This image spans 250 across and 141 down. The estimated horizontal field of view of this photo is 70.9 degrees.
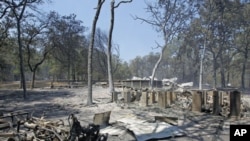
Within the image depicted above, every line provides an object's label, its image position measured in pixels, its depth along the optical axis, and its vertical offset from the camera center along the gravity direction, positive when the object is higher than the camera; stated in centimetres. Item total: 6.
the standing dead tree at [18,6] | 1643 +674
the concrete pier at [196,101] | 901 -140
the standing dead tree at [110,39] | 1295 +268
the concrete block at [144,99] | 1069 -155
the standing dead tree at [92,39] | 1141 +233
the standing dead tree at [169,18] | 2084 +677
